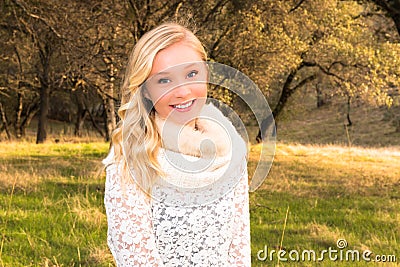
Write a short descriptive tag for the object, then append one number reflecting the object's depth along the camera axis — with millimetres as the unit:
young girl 2293
